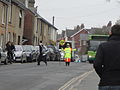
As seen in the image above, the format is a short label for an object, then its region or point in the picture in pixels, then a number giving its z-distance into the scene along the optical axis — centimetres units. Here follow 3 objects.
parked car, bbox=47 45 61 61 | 4162
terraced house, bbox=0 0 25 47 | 3922
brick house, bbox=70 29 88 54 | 10578
